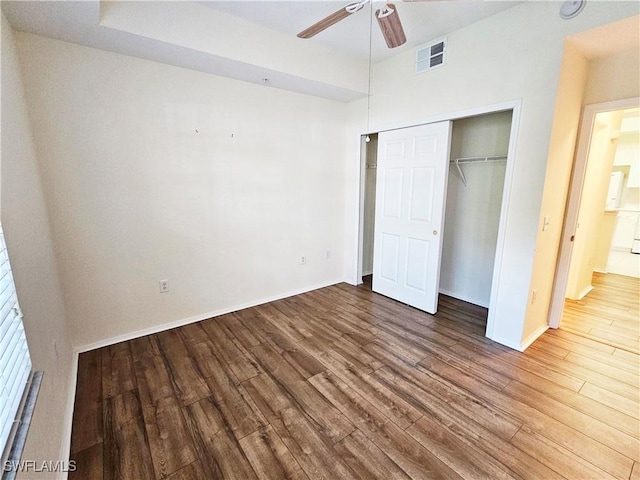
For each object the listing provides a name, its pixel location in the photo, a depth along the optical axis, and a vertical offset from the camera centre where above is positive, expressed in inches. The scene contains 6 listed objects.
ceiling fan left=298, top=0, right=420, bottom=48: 68.9 +42.9
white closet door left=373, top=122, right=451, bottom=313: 119.0 -9.0
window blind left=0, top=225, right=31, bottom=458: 37.3 -24.0
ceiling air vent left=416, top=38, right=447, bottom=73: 109.7 +52.5
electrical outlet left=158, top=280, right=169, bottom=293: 111.7 -36.6
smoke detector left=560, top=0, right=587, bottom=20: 78.4 +50.1
